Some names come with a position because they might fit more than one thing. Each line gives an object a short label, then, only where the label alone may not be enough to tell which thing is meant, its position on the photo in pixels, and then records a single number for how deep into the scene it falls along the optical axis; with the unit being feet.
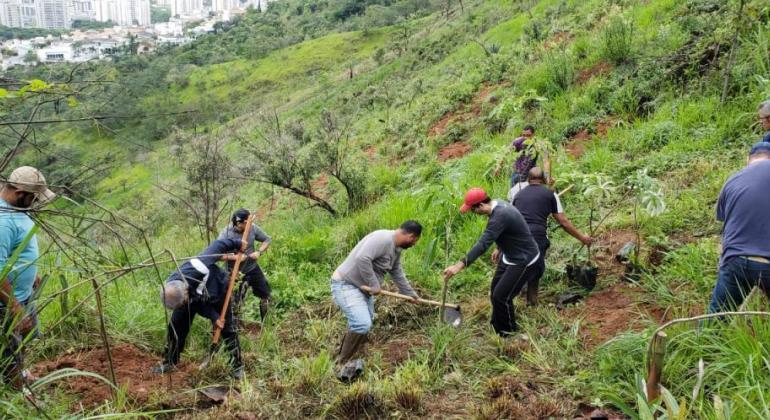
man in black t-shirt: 17.11
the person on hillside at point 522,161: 22.82
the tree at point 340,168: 34.45
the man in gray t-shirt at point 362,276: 16.12
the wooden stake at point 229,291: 16.21
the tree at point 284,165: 33.94
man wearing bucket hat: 10.92
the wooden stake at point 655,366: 8.94
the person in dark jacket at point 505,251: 15.35
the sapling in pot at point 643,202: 15.52
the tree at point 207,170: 31.05
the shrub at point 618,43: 33.24
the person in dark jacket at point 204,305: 15.69
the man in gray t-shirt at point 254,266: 19.48
